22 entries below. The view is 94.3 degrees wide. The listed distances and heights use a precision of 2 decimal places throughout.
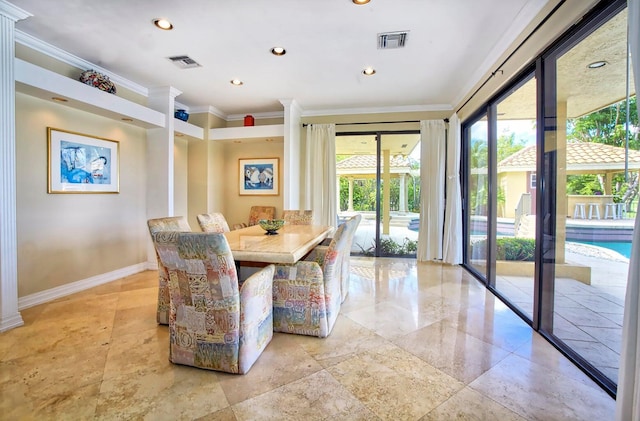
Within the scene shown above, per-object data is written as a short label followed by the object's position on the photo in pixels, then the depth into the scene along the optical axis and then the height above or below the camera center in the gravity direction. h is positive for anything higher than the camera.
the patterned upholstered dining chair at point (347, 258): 2.52 -0.55
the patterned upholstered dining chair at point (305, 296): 2.27 -0.71
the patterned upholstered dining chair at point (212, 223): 3.06 -0.20
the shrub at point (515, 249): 2.82 -0.46
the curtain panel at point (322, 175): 5.05 +0.51
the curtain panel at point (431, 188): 4.76 +0.27
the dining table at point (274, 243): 1.95 -0.30
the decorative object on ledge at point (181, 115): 4.55 +1.39
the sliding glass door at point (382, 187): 5.12 +0.31
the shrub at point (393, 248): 5.24 -0.76
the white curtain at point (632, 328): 1.24 -0.52
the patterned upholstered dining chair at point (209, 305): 1.62 -0.60
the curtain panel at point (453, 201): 4.42 +0.06
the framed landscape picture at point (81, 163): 3.15 +0.48
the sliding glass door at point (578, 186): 1.71 +0.14
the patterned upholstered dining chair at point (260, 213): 5.25 -0.15
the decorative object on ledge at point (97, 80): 3.22 +1.38
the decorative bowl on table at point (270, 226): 2.90 -0.21
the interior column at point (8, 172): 2.39 +0.26
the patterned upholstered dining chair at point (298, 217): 3.98 -0.17
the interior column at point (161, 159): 4.12 +0.64
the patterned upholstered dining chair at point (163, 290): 2.45 -0.72
